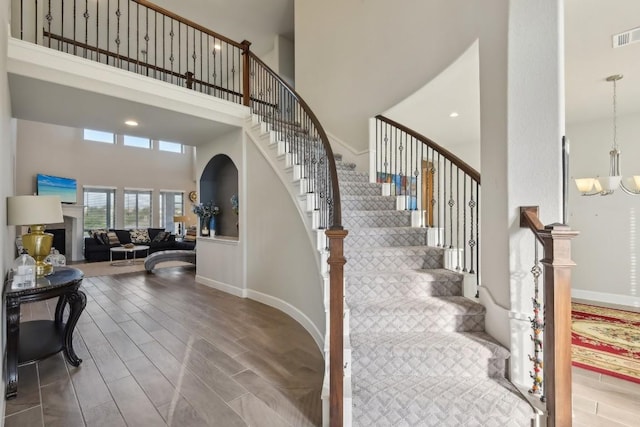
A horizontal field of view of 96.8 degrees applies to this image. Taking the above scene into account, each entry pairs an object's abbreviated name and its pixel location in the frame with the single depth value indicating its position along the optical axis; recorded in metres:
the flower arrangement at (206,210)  5.21
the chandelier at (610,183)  3.40
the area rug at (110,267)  6.28
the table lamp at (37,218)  2.25
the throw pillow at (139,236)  9.20
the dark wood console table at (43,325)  1.99
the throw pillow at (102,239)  8.32
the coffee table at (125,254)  7.49
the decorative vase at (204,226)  5.27
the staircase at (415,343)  1.74
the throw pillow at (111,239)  8.42
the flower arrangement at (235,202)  4.85
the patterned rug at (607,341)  2.55
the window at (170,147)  10.66
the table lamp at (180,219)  9.99
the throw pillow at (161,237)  9.48
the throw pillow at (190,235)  9.60
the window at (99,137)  8.96
